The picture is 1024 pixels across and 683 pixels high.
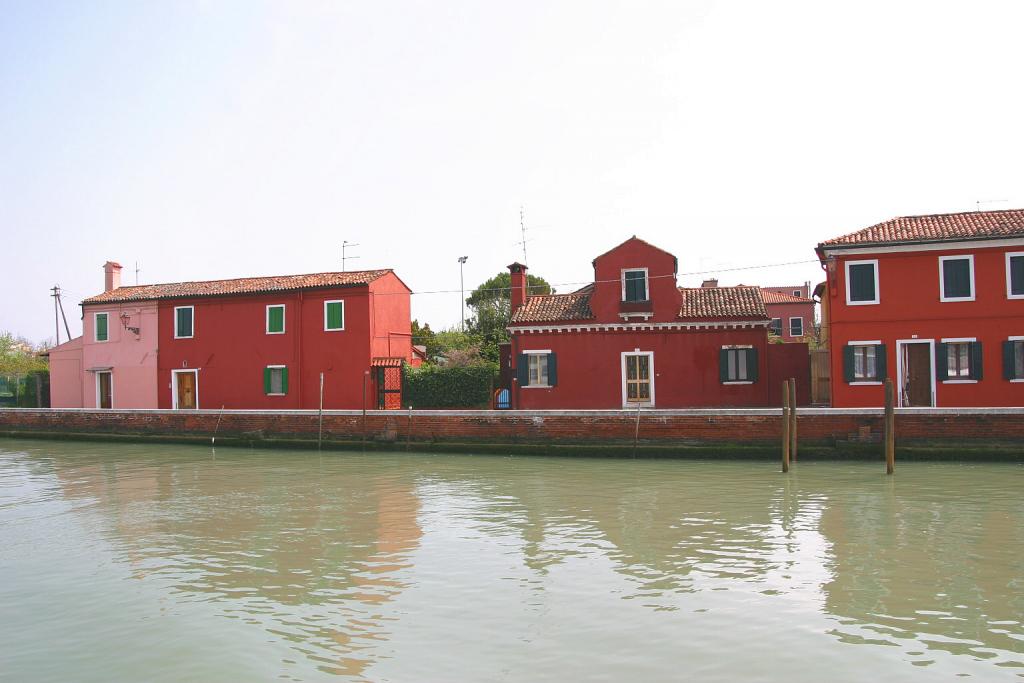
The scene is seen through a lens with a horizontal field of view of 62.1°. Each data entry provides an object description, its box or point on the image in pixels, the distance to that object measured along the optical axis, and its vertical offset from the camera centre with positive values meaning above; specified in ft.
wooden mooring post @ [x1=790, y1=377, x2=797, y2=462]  61.57 -4.21
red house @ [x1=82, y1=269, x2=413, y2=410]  100.01 +4.20
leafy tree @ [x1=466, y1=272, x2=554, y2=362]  173.17 +14.46
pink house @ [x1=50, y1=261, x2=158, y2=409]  109.81 +2.33
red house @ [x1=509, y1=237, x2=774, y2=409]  87.56 +2.66
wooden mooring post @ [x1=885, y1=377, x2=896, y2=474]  57.16 -4.55
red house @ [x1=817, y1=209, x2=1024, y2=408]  72.59 +4.65
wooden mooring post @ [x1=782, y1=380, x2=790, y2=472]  59.36 -5.07
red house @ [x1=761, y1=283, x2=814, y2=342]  182.80 +11.32
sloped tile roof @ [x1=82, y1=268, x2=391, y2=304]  101.91 +11.25
